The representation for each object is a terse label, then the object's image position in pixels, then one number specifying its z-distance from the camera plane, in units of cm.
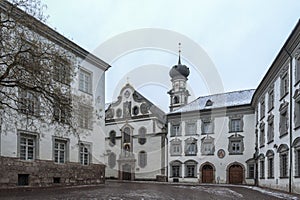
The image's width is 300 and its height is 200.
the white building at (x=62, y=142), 1669
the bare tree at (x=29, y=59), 1036
